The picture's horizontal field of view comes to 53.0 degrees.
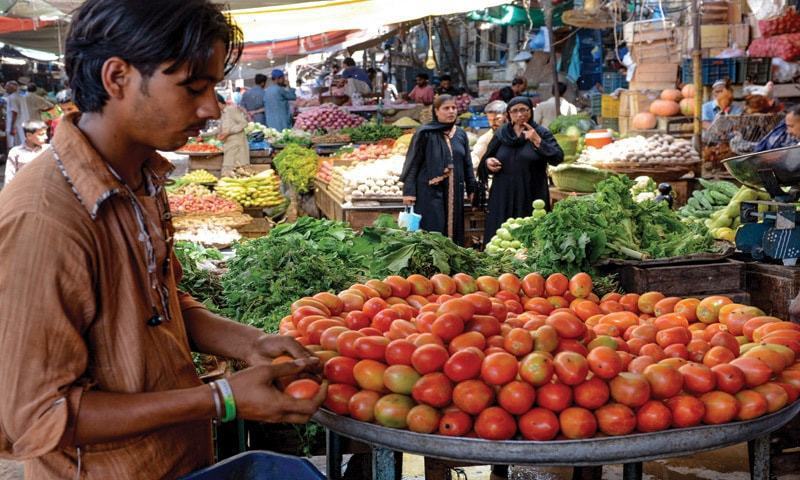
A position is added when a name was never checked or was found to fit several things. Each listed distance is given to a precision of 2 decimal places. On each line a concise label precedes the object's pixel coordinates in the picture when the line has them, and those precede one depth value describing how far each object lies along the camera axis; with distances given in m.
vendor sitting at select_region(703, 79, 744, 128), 10.23
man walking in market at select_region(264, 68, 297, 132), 15.61
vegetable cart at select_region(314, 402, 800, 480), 1.95
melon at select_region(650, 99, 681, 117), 11.38
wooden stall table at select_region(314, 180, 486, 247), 8.34
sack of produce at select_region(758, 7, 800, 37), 10.83
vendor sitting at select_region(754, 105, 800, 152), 6.96
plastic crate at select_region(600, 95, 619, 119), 13.52
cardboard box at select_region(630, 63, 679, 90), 12.26
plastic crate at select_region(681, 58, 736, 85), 10.50
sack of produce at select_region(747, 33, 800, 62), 10.66
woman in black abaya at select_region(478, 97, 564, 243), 7.27
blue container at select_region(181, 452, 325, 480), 1.90
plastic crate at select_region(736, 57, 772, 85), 10.39
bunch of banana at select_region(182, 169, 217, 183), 10.89
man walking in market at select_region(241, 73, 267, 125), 16.03
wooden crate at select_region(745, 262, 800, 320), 4.49
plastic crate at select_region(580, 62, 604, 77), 17.50
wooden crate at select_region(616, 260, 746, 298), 4.45
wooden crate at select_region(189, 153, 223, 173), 12.56
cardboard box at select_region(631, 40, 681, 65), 12.33
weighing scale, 4.08
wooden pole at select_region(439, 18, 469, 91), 19.03
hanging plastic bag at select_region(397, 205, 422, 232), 6.27
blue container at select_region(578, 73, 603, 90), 17.59
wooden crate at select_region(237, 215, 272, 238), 9.62
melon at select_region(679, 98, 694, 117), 11.26
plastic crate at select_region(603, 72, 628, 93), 15.02
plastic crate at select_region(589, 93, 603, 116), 15.40
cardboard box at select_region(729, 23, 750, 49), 11.94
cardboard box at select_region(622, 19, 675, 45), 12.25
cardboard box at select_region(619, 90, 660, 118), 12.03
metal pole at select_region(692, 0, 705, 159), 9.84
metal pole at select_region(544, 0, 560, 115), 12.96
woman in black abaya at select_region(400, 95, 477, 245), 7.61
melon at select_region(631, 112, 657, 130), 11.50
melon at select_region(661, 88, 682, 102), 11.54
